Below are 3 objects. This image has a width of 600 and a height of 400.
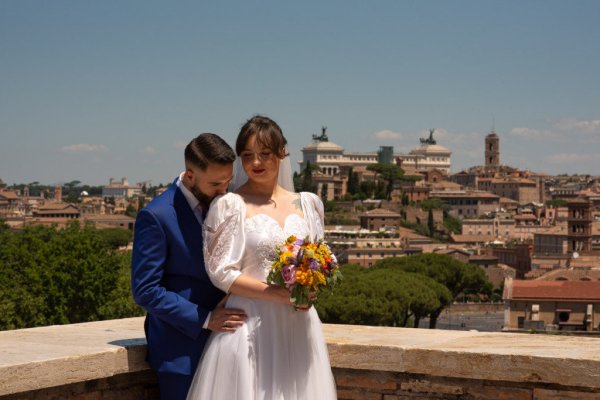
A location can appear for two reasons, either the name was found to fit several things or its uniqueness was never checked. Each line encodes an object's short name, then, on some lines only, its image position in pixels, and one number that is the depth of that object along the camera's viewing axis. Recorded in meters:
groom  3.08
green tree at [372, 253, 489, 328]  42.28
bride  3.03
